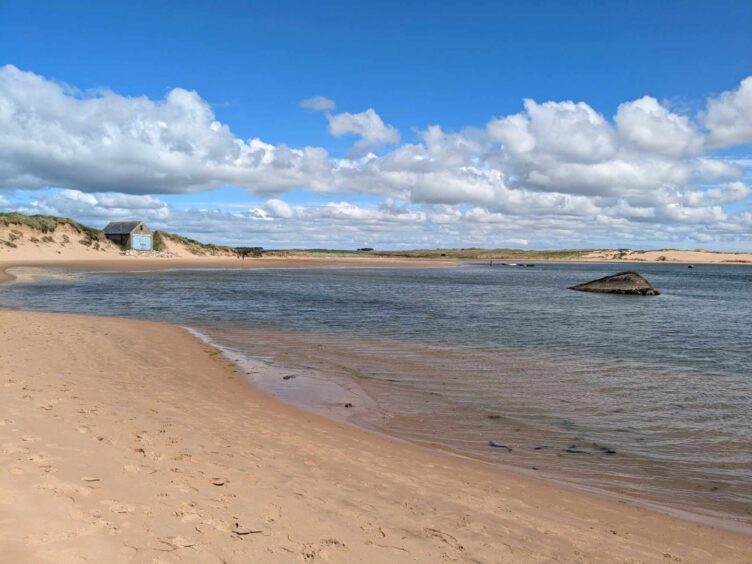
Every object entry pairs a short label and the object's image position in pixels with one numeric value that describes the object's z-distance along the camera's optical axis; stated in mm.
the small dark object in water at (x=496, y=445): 9047
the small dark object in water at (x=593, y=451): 8852
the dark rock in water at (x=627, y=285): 46000
